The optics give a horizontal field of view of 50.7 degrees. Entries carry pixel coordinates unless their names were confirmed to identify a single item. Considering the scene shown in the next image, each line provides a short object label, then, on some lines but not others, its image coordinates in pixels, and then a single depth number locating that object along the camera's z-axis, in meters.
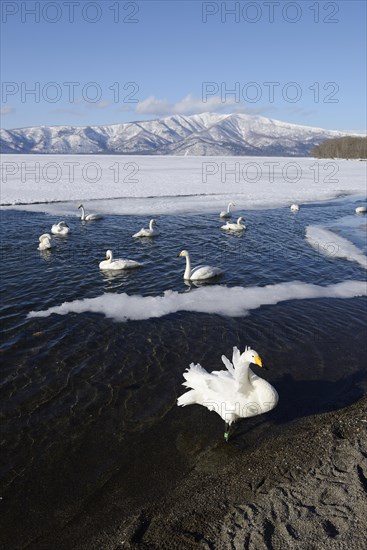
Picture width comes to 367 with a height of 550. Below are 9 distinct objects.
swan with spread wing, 6.77
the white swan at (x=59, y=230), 20.25
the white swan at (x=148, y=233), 20.14
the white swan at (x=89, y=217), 24.23
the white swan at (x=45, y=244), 17.36
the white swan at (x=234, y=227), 22.17
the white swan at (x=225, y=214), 25.61
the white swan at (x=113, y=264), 15.07
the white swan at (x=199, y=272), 14.34
